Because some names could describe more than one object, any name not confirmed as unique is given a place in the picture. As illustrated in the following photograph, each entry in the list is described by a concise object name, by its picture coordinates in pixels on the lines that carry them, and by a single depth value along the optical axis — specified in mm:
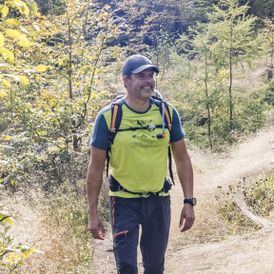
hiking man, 3324
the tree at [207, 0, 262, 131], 17234
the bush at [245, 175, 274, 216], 7116
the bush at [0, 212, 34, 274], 2213
